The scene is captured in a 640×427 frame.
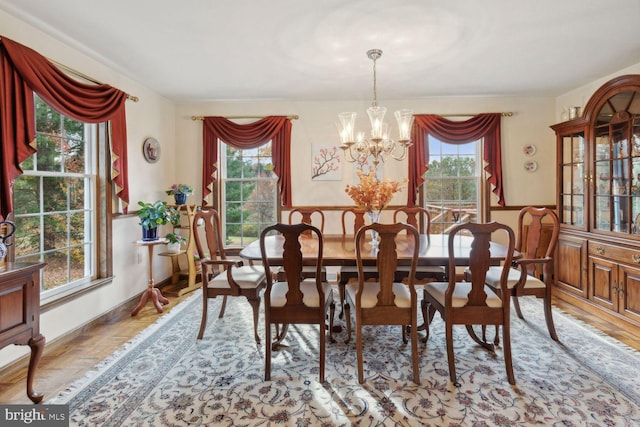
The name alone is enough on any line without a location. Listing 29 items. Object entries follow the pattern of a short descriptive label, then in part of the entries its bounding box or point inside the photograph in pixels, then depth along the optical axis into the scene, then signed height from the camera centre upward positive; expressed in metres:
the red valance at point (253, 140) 4.43 +1.01
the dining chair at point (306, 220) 3.27 -0.09
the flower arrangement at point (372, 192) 2.80 +0.17
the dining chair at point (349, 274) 2.81 -0.55
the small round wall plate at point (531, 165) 4.42 +0.62
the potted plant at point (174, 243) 3.70 -0.34
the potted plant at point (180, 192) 4.05 +0.27
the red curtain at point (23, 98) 2.16 +0.88
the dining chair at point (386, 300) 2.02 -0.58
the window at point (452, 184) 4.54 +0.39
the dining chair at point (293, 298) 2.03 -0.57
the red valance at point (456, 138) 4.32 +0.99
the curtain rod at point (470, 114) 4.36 +1.31
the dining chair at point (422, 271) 2.96 -0.55
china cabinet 2.97 +0.07
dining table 2.29 -0.30
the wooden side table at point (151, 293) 3.32 -0.82
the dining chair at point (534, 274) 2.46 -0.51
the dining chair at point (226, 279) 2.57 -0.53
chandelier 2.77 +0.74
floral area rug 1.76 -1.08
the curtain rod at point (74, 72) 2.66 +1.25
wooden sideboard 1.71 -0.52
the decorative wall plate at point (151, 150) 3.89 +0.79
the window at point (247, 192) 4.66 +0.30
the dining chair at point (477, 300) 2.01 -0.58
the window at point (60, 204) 2.55 +0.10
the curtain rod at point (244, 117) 4.49 +1.34
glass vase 2.89 -0.04
